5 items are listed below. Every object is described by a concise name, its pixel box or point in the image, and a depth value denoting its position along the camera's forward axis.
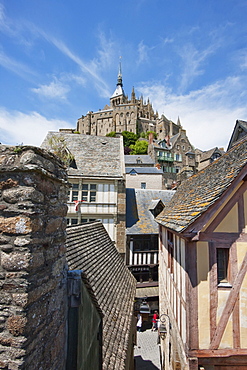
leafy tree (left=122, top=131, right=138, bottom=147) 67.61
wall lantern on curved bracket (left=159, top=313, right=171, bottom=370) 7.35
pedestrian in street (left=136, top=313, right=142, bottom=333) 11.38
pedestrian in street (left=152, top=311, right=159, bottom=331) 12.62
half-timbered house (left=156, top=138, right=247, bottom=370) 4.67
